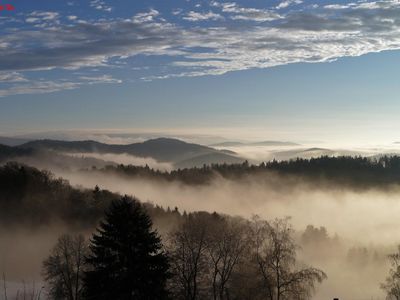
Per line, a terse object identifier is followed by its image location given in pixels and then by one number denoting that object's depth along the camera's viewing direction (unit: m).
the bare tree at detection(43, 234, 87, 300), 73.62
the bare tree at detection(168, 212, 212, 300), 59.22
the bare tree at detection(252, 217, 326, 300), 56.16
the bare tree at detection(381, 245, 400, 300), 67.32
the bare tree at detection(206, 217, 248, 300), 62.03
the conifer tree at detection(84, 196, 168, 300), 40.03
